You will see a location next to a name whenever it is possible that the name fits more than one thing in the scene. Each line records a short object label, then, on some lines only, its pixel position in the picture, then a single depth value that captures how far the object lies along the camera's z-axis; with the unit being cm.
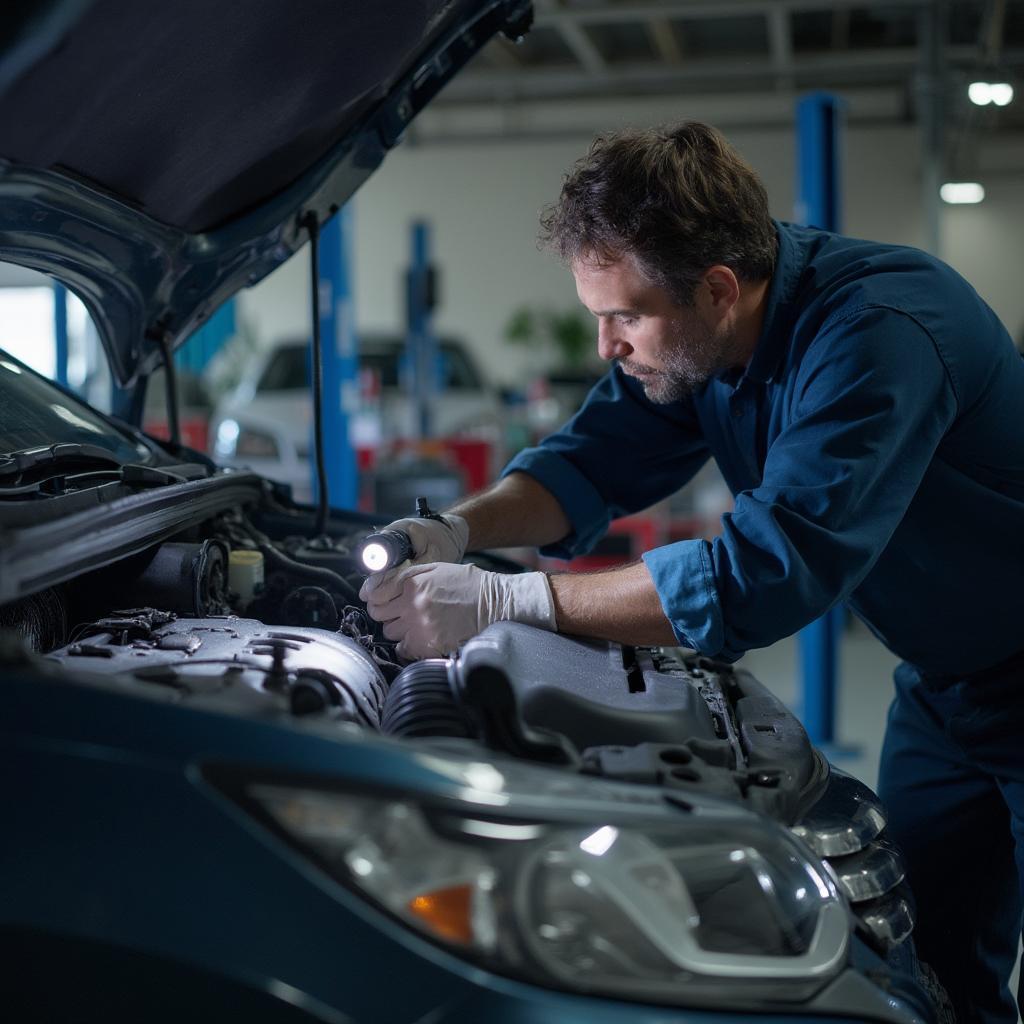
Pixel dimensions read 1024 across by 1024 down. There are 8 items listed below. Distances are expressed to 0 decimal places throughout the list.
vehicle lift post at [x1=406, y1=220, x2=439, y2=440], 862
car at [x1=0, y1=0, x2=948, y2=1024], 92
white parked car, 675
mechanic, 146
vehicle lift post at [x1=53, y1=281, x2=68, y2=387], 571
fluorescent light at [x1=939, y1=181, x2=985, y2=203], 930
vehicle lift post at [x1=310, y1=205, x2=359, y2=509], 549
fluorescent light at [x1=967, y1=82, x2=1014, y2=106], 587
